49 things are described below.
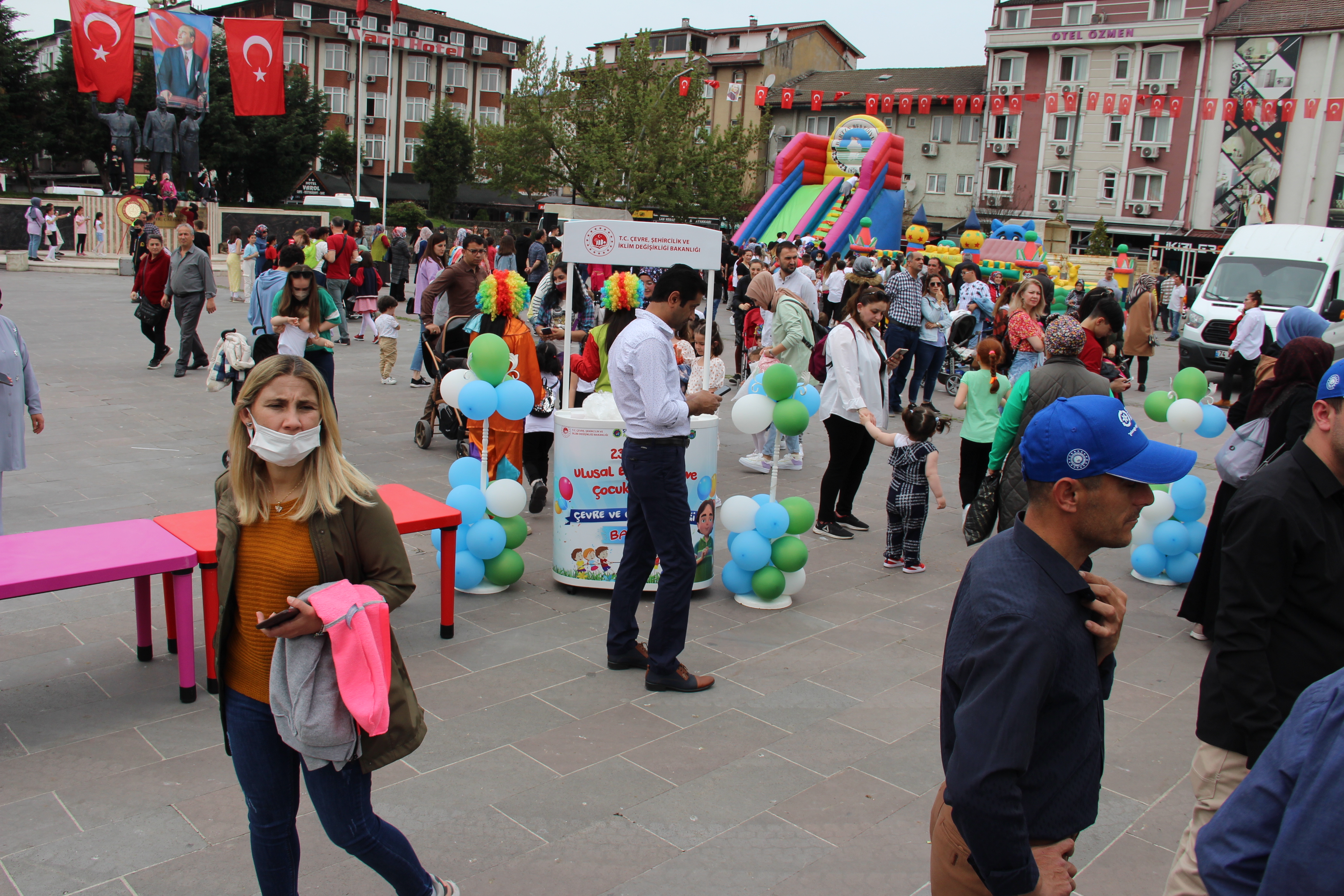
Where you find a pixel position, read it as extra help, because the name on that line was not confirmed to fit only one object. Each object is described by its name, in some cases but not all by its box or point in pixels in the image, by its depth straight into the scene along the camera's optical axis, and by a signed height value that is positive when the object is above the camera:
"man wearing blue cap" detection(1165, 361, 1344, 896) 2.46 -0.70
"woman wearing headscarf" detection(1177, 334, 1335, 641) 4.23 -0.41
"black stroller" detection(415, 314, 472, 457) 8.83 -1.15
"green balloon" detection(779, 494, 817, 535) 5.77 -1.38
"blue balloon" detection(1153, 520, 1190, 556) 6.46 -1.55
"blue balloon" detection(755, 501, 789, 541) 5.71 -1.41
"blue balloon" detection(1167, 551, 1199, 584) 6.50 -1.76
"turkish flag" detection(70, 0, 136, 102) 24.69 +4.78
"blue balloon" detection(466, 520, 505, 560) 5.64 -1.58
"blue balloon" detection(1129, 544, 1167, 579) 6.57 -1.74
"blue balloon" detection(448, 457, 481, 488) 5.84 -1.25
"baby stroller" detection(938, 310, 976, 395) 13.10 -0.83
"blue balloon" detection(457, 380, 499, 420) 5.71 -0.81
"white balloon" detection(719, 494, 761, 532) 5.74 -1.38
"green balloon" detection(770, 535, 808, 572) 5.72 -1.59
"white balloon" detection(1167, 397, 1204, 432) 6.71 -0.79
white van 15.86 +0.34
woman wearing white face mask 2.46 -0.78
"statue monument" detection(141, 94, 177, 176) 28.88 +3.09
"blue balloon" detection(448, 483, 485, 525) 5.62 -1.37
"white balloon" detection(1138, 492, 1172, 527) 6.33 -1.36
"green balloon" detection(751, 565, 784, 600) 5.71 -1.75
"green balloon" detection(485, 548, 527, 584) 5.76 -1.77
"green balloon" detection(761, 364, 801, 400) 5.78 -0.62
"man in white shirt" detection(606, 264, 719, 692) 4.39 -0.81
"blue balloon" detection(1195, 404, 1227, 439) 6.88 -0.86
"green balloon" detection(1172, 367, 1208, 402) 6.89 -0.60
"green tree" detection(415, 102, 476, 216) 51.72 +5.11
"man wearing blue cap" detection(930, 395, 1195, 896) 1.69 -0.65
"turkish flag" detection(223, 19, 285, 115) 23.62 +4.29
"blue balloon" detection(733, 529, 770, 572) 5.68 -1.57
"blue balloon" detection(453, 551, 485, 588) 5.66 -1.77
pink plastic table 3.96 -1.33
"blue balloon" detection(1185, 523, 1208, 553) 6.52 -1.56
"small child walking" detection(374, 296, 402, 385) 11.53 -0.94
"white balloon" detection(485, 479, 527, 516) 5.70 -1.36
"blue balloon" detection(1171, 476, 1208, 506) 6.30 -1.23
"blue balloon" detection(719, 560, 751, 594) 5.82 -1.78
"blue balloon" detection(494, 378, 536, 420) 5.88 -0.82
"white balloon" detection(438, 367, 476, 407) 5.97 -0.76
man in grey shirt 11.85 -0.52
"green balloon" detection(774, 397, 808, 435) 5.86 -0.83
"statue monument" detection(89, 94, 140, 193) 28.56 +3.00
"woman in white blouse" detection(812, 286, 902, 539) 6.77 -0.80
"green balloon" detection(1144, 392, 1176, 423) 6.90 -0.77
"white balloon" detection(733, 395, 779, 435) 5.90 -0.82
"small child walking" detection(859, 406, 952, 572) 6.40 -1.30
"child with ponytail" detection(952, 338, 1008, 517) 6.80 -0.84
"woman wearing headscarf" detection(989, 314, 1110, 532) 4.98 -0.50
